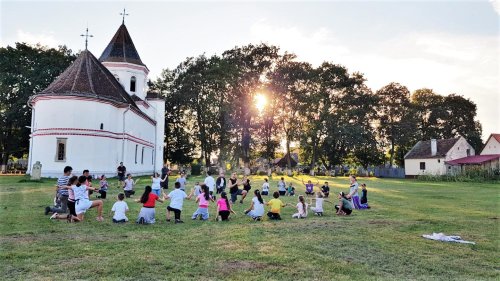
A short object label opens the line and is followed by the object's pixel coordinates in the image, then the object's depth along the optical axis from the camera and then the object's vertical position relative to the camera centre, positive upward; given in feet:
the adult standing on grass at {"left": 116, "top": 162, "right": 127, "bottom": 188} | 84.36 -0.72
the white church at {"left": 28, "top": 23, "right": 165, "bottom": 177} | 111.55 +13.15
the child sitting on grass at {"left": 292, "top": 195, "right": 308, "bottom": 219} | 45.42 -4.53
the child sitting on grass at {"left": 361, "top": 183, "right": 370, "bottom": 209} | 55.21 -3.60
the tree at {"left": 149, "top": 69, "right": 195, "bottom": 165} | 209.40 +21.61
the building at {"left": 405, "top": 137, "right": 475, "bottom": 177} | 196.95 +8.95
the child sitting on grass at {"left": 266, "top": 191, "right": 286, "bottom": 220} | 44.16 -4.32
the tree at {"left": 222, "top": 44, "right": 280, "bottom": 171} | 188.14 +45.85
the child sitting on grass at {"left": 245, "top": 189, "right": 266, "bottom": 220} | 43.34 -4.15
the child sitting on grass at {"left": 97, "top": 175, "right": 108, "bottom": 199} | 60.70 -3.15
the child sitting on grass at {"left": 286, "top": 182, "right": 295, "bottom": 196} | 75.05 -3.92
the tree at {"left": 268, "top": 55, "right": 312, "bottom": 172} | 187.32 +38.85
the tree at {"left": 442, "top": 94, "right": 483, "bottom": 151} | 231.30 +31.51
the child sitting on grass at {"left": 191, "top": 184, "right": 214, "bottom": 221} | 42.98 -4.07
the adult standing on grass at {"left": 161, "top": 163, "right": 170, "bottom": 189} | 76.23 -1.61
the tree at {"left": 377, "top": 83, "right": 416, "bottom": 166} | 221.87 +31.97
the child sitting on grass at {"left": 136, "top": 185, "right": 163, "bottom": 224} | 39.27 -4.01
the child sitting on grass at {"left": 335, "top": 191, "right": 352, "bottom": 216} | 48.44 -4.41
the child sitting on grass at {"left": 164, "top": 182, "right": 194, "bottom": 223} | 41.63 -3.68
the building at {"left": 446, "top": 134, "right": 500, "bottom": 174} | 180.24 +6.28
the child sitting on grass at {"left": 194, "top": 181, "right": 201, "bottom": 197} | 56.98 -2.83
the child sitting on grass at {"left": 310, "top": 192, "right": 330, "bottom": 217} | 48.03 -4.47
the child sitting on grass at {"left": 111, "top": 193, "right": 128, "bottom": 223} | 39.93 -4.21
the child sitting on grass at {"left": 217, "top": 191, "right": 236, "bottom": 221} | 42.47 -4.22
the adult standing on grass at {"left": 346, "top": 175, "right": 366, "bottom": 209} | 54.24 -3.28
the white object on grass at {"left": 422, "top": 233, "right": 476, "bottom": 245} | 31.74 -5.39
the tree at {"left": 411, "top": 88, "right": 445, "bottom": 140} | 230.68 +34.87
